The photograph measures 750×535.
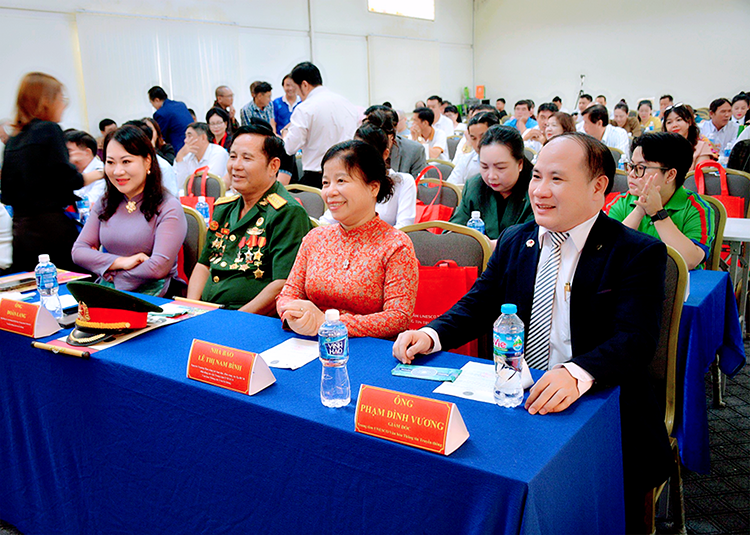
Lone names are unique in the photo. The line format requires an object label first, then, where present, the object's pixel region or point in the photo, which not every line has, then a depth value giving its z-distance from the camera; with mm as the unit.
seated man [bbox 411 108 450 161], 6391
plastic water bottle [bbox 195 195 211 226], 3629
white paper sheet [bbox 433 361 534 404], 1206
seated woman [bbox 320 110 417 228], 3080
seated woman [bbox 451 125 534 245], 2520
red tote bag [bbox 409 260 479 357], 1935
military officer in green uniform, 2154
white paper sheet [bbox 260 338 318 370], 1417
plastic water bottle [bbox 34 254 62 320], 1971
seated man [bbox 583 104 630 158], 5059
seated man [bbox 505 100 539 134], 7281
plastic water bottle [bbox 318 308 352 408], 1222
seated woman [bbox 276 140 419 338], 1687
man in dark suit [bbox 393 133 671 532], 1321
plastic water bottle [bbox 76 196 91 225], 3732
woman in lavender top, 2387
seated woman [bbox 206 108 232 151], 5863
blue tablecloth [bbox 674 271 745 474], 1746
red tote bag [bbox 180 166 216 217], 3753
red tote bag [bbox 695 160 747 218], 3148
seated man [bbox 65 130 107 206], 3842
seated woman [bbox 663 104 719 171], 4332
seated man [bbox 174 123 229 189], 4832
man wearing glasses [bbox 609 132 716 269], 2191
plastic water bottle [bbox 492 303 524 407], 1147
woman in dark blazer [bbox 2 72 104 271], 2545
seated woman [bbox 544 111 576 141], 3803
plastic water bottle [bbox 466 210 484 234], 2650
